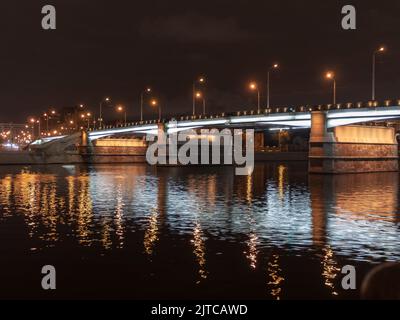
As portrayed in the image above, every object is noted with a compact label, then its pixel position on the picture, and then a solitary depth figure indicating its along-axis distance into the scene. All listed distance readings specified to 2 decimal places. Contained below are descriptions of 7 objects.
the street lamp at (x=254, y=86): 91.62
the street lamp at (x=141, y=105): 122.88
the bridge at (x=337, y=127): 67.26
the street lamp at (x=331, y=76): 74.77
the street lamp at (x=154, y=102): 123.65
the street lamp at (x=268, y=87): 85.69
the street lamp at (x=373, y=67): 67.38
